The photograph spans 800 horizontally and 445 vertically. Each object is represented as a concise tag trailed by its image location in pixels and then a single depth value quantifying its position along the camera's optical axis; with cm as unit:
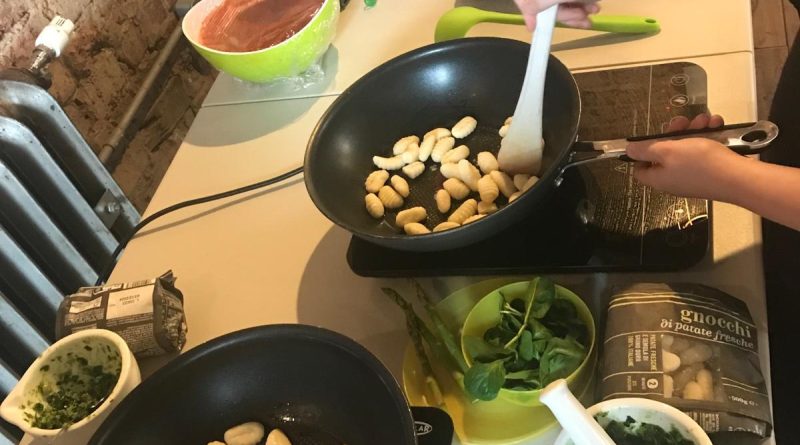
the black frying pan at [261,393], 64
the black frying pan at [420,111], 80
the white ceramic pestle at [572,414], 50
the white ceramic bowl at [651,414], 51
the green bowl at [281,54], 100
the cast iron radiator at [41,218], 108
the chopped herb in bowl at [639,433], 53
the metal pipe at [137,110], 134
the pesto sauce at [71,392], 70
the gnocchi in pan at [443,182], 78
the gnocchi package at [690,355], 54
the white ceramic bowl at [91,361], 69
